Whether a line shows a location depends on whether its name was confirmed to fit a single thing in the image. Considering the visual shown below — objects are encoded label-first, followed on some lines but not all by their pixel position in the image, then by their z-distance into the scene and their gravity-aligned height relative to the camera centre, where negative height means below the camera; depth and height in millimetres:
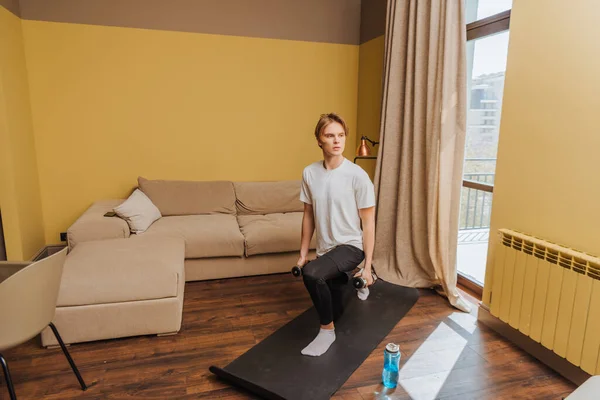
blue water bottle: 2018 -1184
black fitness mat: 1987 -1273
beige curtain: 2887 -110
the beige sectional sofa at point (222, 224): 3256 -838
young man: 2348 -513
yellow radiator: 1928 -868
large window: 2898 +305
